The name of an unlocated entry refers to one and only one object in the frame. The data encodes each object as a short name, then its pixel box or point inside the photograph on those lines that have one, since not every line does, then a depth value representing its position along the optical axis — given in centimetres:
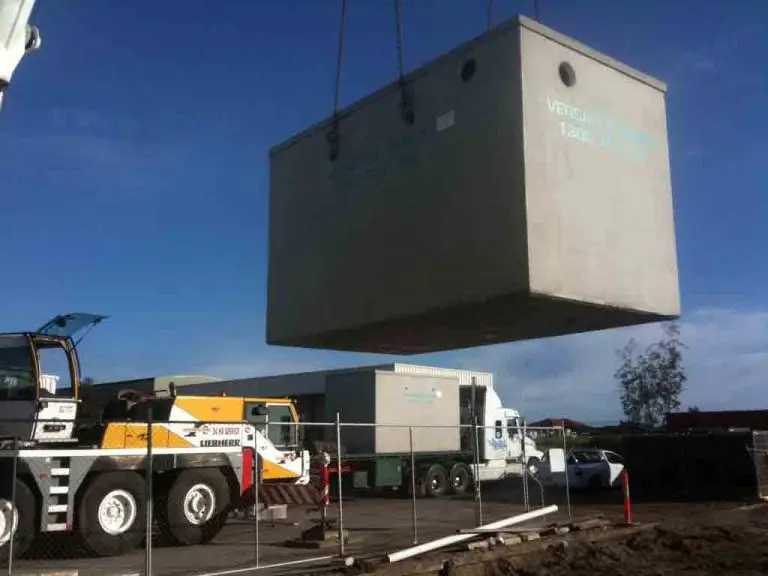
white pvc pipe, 1008
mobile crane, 1121
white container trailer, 2183
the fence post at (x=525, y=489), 1438
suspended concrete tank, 452
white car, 2239
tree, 5616
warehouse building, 2301
